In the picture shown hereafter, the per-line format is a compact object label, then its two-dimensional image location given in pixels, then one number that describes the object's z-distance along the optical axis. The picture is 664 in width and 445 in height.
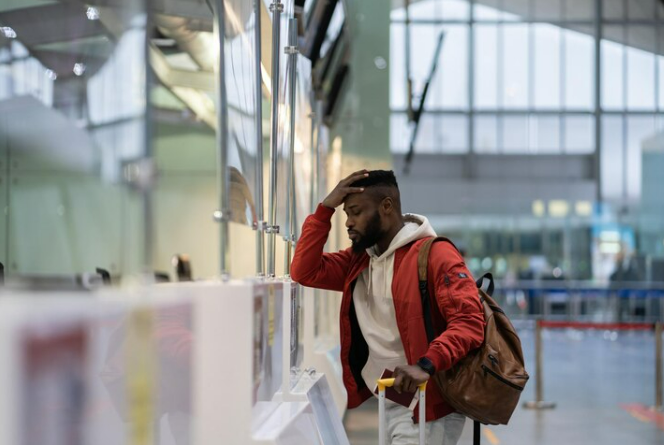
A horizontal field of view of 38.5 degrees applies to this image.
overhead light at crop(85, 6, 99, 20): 2.55
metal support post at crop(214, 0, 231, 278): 2.92
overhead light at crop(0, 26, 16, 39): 3.12
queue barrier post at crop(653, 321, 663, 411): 10.57
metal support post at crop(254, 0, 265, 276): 3.77
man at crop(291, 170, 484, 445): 3.66
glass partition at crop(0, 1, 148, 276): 2.31
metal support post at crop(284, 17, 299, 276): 4.98
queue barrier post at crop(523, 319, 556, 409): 10.49
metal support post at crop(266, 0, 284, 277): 4.15
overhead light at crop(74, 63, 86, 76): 2.46
